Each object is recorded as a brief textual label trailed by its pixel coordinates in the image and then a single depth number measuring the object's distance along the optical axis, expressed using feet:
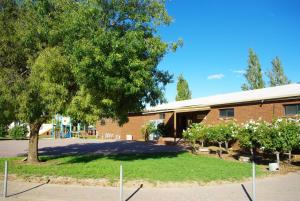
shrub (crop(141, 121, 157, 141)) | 81.83
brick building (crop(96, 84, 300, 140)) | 48.28
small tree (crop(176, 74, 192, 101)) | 135.08
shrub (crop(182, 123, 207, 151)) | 50.56
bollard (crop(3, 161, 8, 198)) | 21.10
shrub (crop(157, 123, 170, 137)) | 78.73
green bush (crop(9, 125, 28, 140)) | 92.56
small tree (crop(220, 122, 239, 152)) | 46.89
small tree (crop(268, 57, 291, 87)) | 128.32
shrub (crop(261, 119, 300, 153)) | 34.11
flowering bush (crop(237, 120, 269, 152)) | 37.35
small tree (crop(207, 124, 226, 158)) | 47.95
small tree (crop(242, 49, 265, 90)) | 123.06
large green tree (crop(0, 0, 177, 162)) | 29.70
